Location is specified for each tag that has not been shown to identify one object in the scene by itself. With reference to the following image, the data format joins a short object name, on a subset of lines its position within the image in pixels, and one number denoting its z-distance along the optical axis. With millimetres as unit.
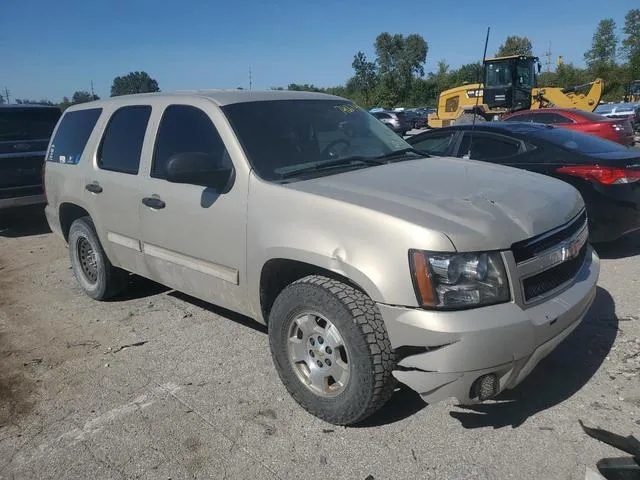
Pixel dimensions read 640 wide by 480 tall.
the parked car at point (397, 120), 32844
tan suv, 2691
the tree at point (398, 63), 64562
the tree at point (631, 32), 79250
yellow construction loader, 20531
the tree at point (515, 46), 73688
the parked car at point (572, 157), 5746
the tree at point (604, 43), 85062
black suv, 8531
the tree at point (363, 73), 72500
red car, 13195
